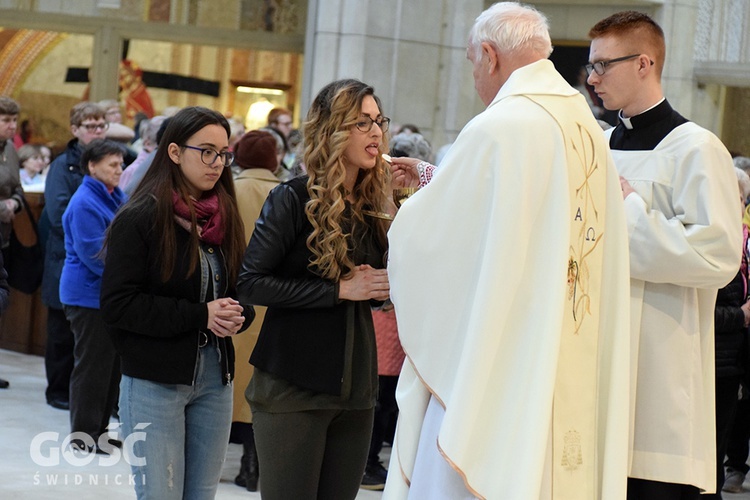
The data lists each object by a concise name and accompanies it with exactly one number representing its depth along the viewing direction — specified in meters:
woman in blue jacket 6.68
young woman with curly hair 3.69
